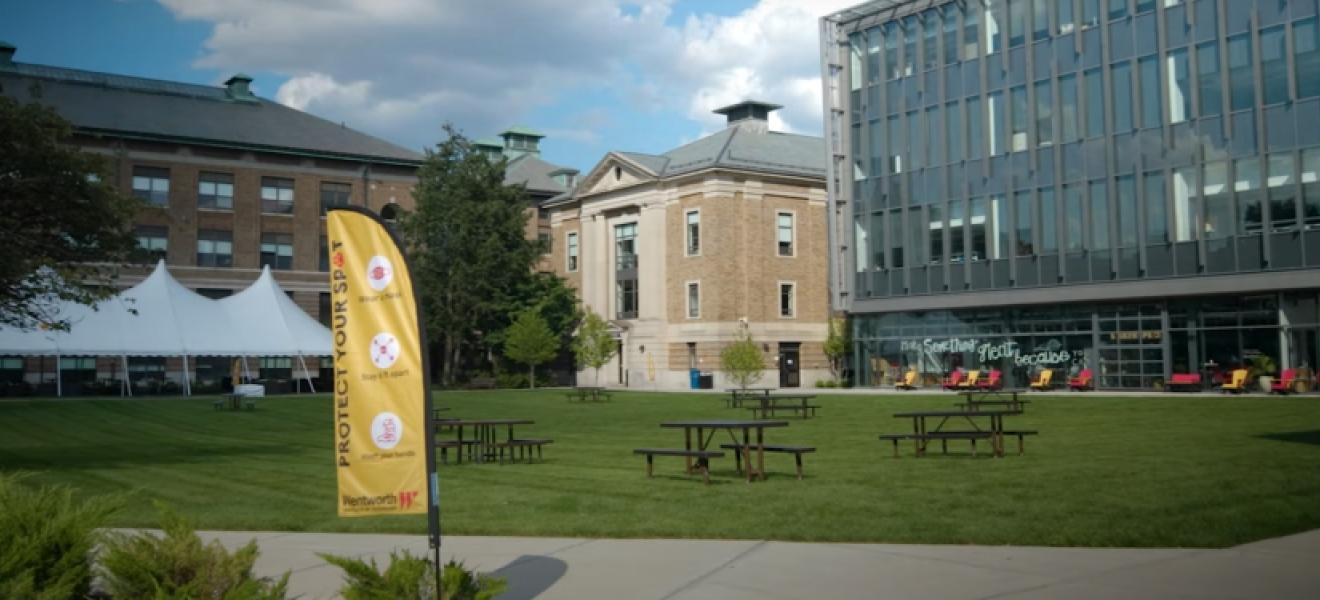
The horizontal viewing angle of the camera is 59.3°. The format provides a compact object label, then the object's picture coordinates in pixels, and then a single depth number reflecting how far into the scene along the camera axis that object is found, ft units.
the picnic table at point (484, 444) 62.40
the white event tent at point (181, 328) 147.74
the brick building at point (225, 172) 214.69
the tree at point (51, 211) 63.82
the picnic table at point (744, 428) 47.98
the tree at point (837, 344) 188.14
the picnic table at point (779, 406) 105.50
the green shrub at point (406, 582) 21.52
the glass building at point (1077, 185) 128.26
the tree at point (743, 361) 165.99
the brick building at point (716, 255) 212.23
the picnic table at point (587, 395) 150.71
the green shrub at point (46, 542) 22.70
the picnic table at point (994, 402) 96.89
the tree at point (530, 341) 203.92
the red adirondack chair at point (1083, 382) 144.77
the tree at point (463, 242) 218.59
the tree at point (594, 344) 206.49
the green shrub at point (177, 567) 22.39
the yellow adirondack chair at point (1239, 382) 127.13
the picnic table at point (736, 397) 124.98
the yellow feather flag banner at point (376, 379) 23.94
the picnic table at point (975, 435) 56.95
